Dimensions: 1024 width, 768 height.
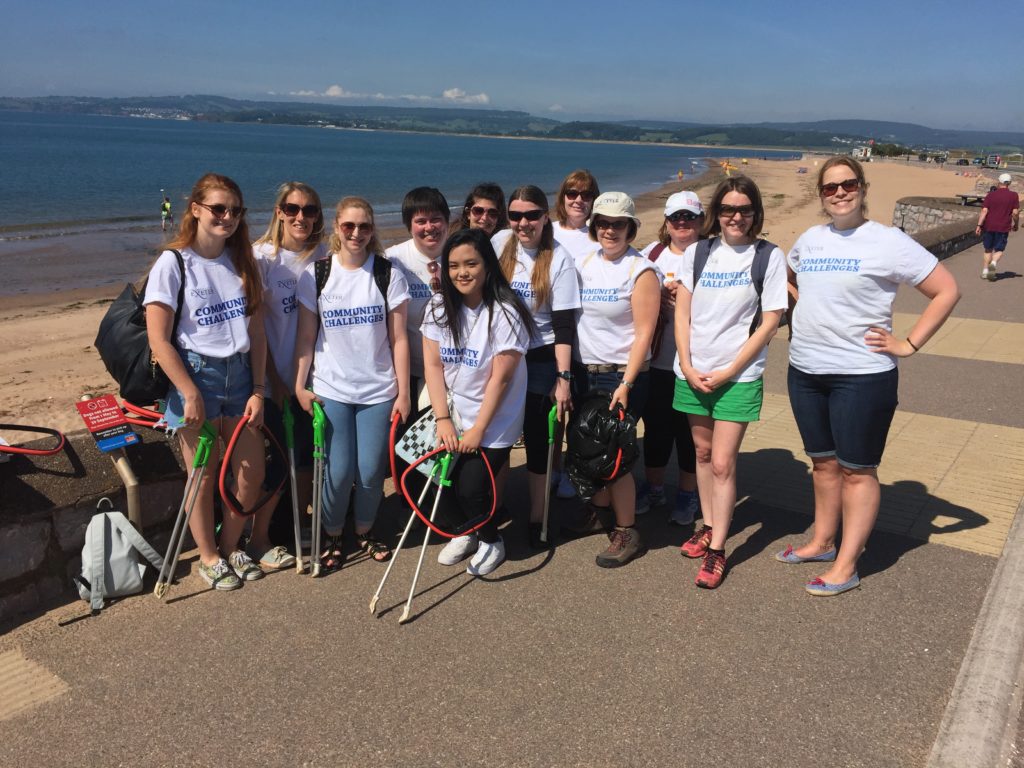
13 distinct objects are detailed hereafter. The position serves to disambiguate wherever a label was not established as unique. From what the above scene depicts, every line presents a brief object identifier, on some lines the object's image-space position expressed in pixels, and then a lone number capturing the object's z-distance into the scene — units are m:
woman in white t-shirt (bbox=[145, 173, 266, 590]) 3.45
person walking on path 13.19
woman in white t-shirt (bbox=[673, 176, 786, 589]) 3.75
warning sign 3.67
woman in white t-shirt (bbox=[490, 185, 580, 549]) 4.07
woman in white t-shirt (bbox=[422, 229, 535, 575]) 3.77
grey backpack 3.64
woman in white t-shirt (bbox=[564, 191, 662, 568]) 4.02
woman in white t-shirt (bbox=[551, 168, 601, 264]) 4.65
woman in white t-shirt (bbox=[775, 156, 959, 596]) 3.49
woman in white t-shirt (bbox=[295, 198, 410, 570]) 3.90
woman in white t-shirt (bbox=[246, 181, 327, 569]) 3.97
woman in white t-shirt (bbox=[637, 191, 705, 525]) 4.35
